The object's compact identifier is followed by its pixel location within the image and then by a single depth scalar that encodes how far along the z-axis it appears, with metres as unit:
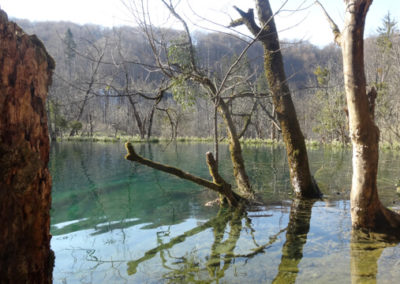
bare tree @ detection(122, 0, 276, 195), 5.49
